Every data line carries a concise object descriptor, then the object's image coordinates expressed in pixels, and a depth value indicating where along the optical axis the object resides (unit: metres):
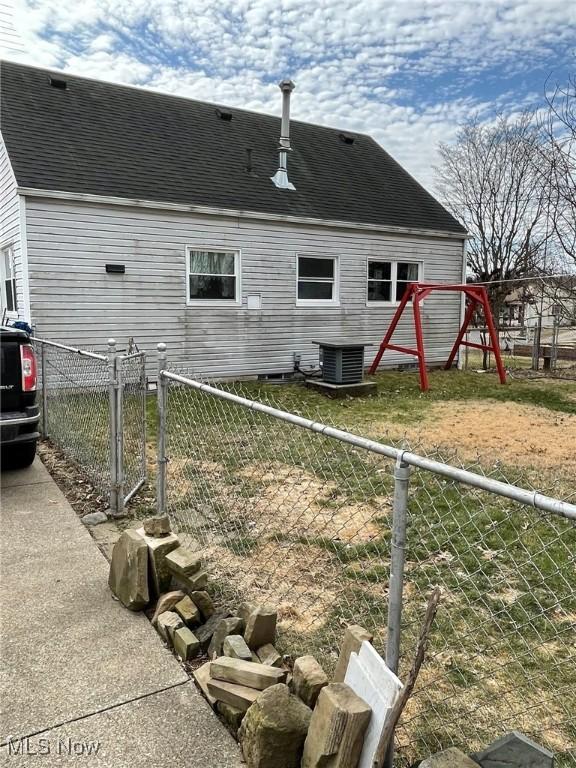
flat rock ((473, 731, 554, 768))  1.58
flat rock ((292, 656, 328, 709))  2.01
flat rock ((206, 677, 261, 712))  2.03
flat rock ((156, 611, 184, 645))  2.61
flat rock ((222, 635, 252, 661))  2.26
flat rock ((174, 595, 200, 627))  2.68
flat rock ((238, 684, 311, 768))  1.81
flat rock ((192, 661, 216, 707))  2.20
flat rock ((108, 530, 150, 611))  2.86
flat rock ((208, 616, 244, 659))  2.44
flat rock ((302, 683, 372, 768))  1.68
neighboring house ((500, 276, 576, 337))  10.12
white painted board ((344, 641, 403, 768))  1.62
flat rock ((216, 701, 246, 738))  2.05
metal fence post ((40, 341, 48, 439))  6.38
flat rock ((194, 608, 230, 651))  2.55
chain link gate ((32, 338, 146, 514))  4.14
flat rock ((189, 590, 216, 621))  2.75
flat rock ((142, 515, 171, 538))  3.05
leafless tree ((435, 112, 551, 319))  20.44
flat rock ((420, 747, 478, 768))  1.61
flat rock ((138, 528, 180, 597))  2.91
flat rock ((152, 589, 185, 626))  2.77
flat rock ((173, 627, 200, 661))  2.48
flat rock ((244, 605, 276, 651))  2.39
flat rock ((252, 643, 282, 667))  2.31
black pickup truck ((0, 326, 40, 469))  4.53
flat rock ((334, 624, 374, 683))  1.90
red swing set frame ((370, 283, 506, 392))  10.79
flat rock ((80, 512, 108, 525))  4.05
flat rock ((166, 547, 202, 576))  2.80
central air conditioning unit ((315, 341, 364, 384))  9.98
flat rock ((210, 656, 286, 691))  2.08
